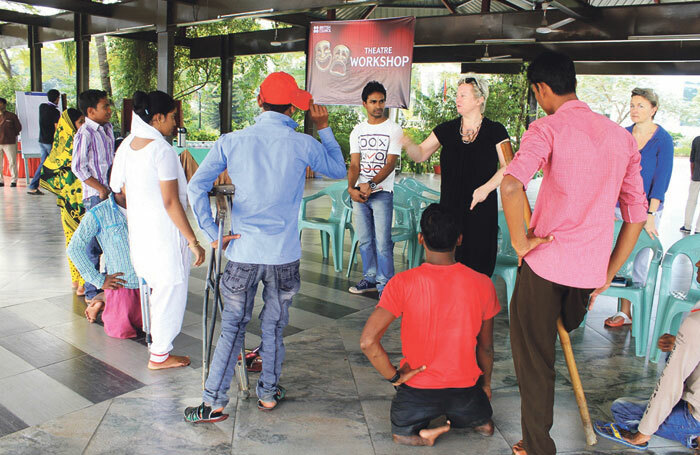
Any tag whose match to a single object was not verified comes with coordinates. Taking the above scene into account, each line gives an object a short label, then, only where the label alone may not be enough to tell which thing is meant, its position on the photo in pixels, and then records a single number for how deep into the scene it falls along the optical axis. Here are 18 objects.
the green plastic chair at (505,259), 3.94
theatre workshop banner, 7.43
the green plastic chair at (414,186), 5.72
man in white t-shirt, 4.46
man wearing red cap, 2.47
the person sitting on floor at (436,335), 2.36
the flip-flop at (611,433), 2.47
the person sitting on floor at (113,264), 3.50
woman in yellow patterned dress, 4.40
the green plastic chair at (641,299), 3.54
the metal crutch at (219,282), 2.53
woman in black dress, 3.12
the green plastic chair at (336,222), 5.44
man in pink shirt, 2.02
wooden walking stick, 2.33
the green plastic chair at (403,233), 5.02
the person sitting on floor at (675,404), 2.34
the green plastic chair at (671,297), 3.37
